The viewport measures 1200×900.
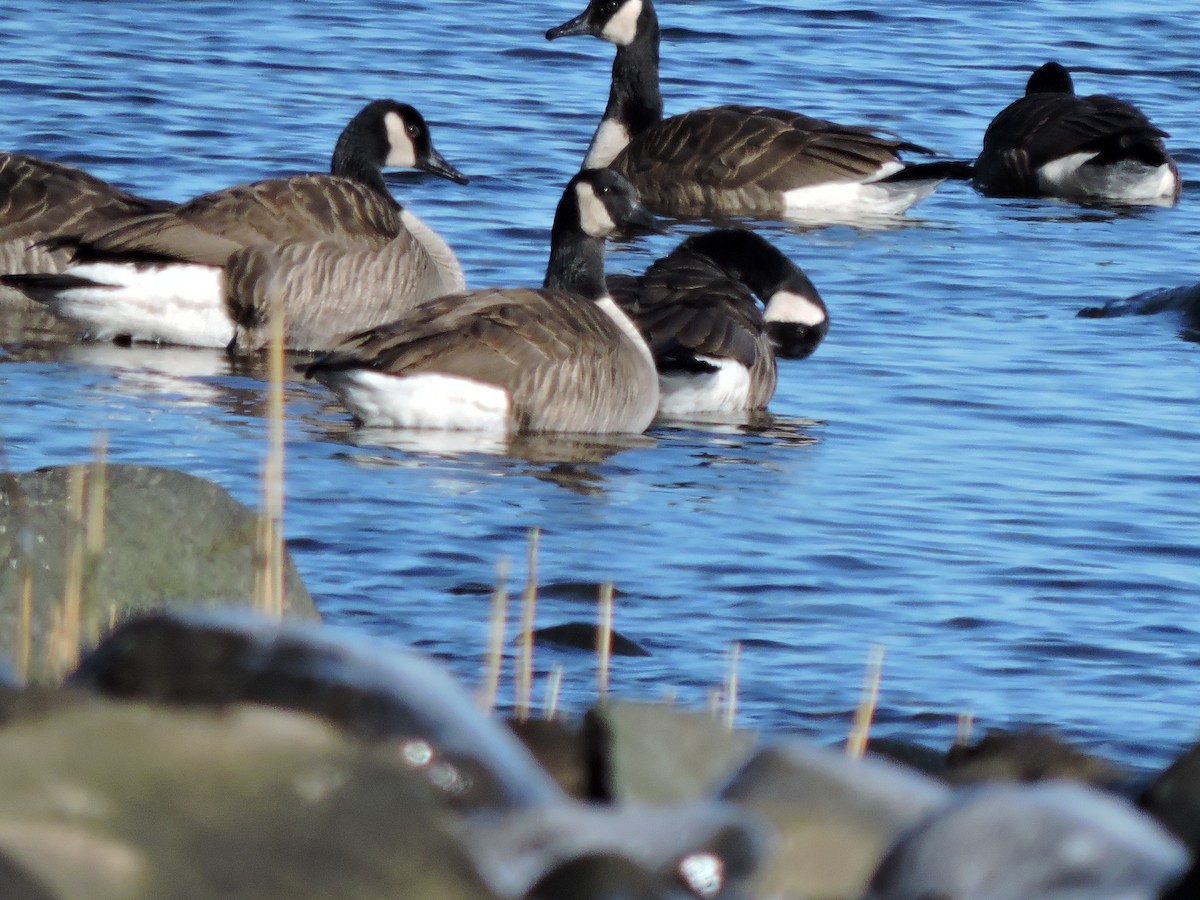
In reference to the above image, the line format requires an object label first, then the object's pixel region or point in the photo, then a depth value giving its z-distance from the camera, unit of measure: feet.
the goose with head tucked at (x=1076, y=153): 115.14
